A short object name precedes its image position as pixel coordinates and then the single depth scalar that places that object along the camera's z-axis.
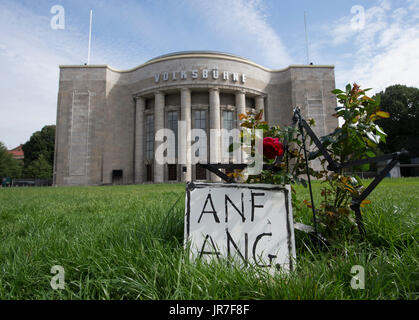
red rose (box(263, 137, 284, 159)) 1.95
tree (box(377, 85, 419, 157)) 38.00
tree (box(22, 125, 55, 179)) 51.74
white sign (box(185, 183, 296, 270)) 1.72
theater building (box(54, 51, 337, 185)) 32.47
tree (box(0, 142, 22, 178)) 44.69
